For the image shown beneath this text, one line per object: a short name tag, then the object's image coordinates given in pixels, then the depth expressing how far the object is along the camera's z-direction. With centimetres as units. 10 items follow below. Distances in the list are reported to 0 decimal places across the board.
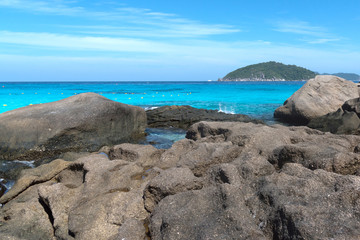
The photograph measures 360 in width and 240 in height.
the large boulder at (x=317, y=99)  1784
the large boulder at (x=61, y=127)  1109
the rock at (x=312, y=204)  367
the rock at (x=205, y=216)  404
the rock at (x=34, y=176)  696
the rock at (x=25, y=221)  539
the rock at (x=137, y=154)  766
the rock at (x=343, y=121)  1359
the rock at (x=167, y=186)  538
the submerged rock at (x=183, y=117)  1825
